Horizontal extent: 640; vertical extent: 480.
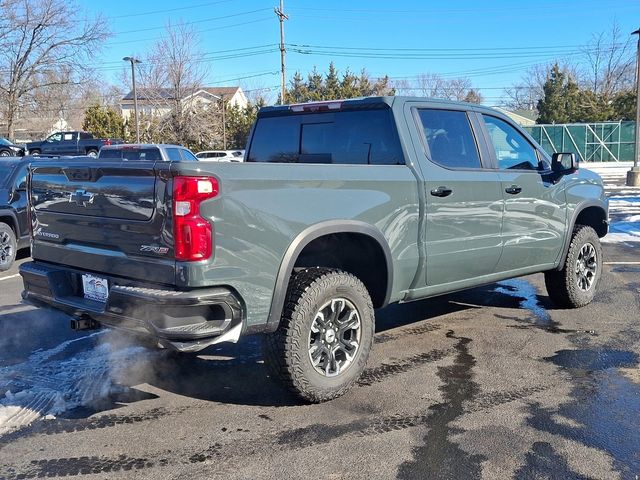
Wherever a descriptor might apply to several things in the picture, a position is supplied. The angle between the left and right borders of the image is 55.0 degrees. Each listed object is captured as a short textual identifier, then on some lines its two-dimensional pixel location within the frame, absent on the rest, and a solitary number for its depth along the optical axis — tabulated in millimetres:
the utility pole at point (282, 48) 38678
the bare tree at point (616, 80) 62219
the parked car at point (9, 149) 32812
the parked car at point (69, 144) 35812
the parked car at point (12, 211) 8999
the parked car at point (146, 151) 15164
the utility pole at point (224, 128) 46656
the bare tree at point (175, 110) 46125
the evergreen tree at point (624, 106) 43625
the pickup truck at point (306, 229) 3420
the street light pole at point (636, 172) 21672
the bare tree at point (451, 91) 79500
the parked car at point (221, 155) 31172
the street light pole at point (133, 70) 39469
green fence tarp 40031
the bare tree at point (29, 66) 44969
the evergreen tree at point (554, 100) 49469
